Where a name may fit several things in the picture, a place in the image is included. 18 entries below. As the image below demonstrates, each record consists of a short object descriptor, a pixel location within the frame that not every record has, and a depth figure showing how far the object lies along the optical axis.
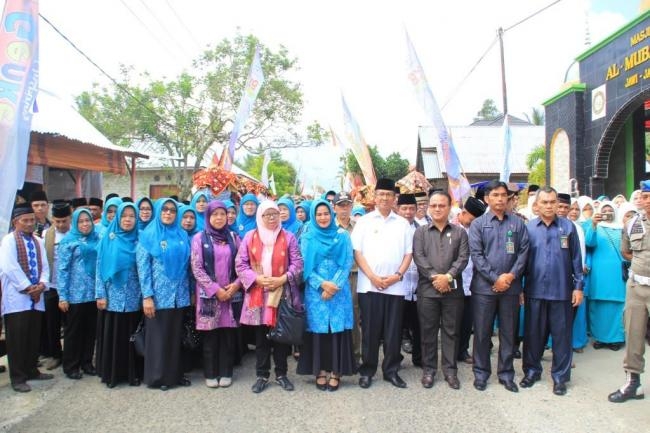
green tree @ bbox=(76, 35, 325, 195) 19.05
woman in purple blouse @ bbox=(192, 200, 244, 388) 4.43
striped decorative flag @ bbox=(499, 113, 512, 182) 9.29
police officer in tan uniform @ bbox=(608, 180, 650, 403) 4.12
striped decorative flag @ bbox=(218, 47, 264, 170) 8.30
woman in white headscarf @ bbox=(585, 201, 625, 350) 5.65
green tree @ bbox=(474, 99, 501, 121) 56.69
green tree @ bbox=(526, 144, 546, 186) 16.94
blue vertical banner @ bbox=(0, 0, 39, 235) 3.03
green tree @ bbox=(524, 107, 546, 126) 39.06
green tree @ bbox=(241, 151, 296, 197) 44.81
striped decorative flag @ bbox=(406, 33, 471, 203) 6.63
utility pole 18.34
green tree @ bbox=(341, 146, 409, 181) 27.33
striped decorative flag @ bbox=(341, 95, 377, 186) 8.55
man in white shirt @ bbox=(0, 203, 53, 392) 4.44
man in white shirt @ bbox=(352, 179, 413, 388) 4.52
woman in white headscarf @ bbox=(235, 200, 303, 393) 4.34
